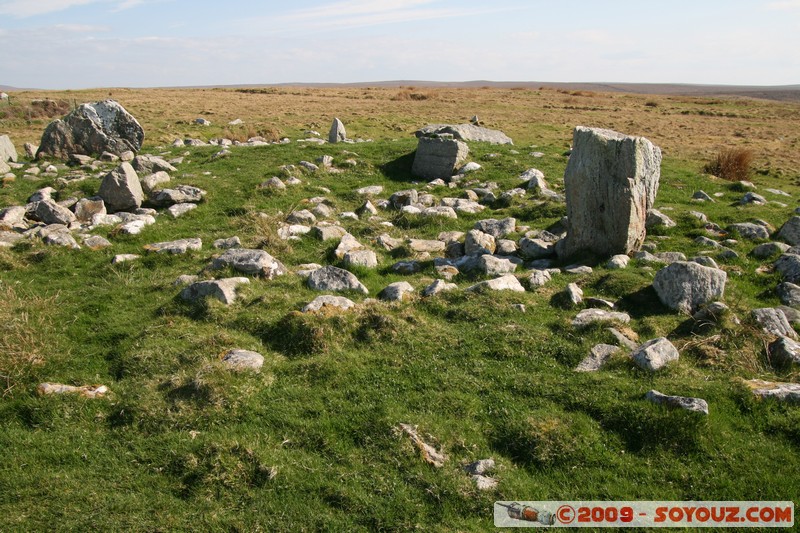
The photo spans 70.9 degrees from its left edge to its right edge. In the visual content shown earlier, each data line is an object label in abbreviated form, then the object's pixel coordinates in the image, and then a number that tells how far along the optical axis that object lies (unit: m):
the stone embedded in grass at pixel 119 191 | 14.77
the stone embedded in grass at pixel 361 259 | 11.12
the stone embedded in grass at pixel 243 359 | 7.37
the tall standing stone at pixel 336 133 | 24.45
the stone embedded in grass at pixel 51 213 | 13.91
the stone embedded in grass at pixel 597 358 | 7.38
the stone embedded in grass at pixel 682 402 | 6.19
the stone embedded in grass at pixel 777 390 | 6.42
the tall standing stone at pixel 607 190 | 10.95
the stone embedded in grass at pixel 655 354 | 7.20
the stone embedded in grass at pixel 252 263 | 10.39
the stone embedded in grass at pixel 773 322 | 7.90
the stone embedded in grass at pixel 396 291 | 9.46
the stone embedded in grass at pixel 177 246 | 11.92
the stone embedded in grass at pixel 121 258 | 11.31
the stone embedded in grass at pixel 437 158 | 18.64
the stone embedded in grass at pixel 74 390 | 7.01
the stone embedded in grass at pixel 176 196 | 15.17
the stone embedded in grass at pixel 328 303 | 8.77
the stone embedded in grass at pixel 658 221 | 13.38
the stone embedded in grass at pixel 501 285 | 9.60
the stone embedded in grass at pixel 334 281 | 9.91
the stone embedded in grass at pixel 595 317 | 8.35
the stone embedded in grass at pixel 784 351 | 7.17
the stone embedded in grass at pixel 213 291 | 9.20
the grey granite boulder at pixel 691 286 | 8.88
